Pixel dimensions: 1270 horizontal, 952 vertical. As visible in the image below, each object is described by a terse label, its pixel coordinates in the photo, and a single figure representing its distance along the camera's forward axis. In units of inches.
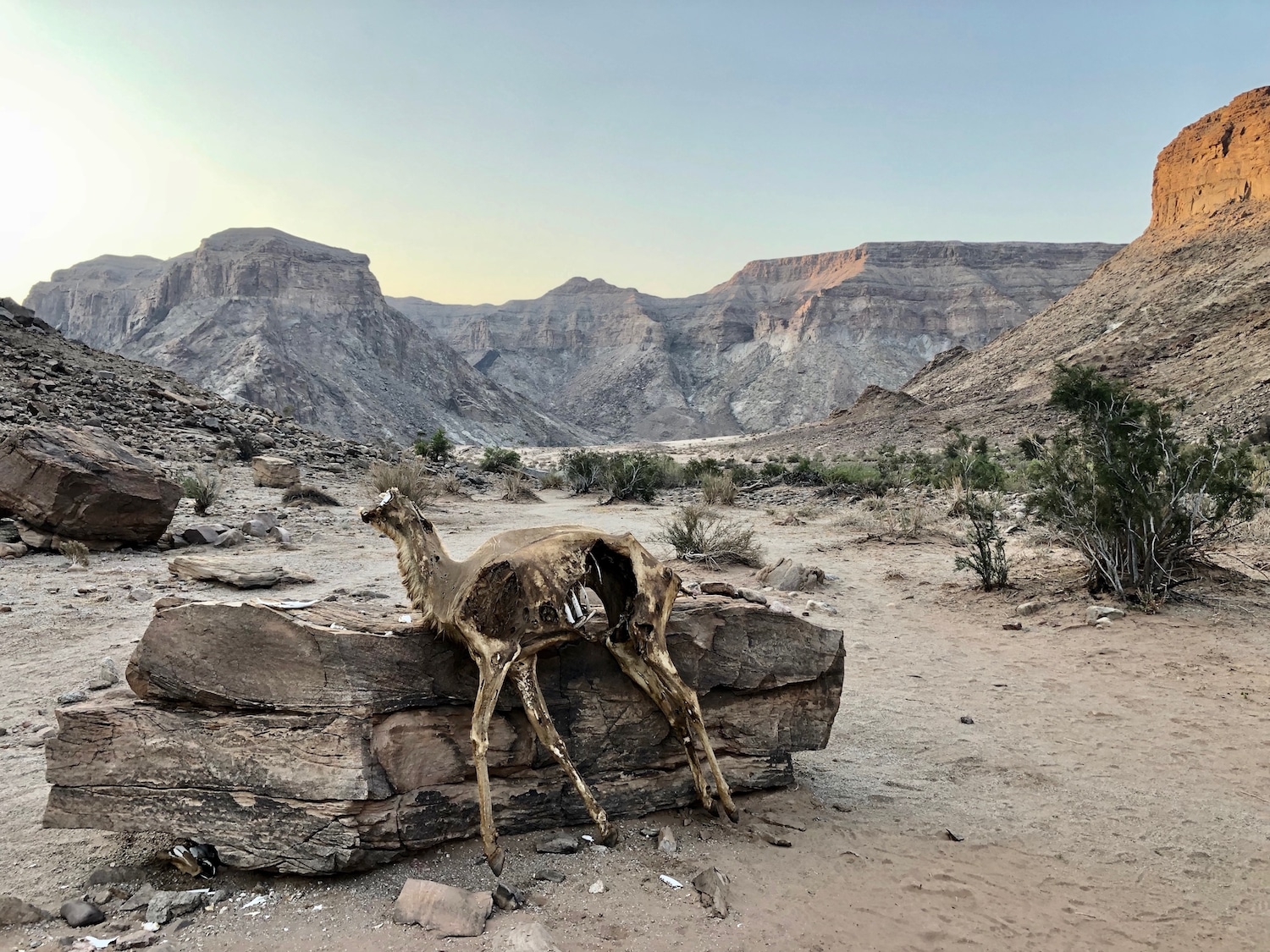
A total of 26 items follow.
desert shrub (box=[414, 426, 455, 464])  1063.6
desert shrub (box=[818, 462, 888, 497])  826.2
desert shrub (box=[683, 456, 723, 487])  1043.9
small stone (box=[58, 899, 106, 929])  113.9
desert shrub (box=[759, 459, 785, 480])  1024.2
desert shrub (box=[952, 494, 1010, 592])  356.5
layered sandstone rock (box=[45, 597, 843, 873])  124.9
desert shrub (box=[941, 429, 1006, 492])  657.5
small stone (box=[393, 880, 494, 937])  113.4
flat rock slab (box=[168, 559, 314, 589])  304.7
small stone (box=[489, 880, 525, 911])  119.6
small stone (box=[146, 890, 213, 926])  115.5
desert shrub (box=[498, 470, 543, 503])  812.6
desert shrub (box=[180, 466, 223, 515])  477.1
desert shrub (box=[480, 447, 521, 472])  1109.1
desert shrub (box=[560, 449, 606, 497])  958.4
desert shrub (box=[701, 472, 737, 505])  773.9
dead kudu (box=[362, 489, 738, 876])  134.1
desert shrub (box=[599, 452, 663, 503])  841.5
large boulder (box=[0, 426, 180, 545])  343.9
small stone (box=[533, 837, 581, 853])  137.1
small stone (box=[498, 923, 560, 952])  107.7
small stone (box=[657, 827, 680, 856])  138.8
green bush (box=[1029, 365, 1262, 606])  305.6
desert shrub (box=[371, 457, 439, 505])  611.2
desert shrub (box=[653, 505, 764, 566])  434.9
